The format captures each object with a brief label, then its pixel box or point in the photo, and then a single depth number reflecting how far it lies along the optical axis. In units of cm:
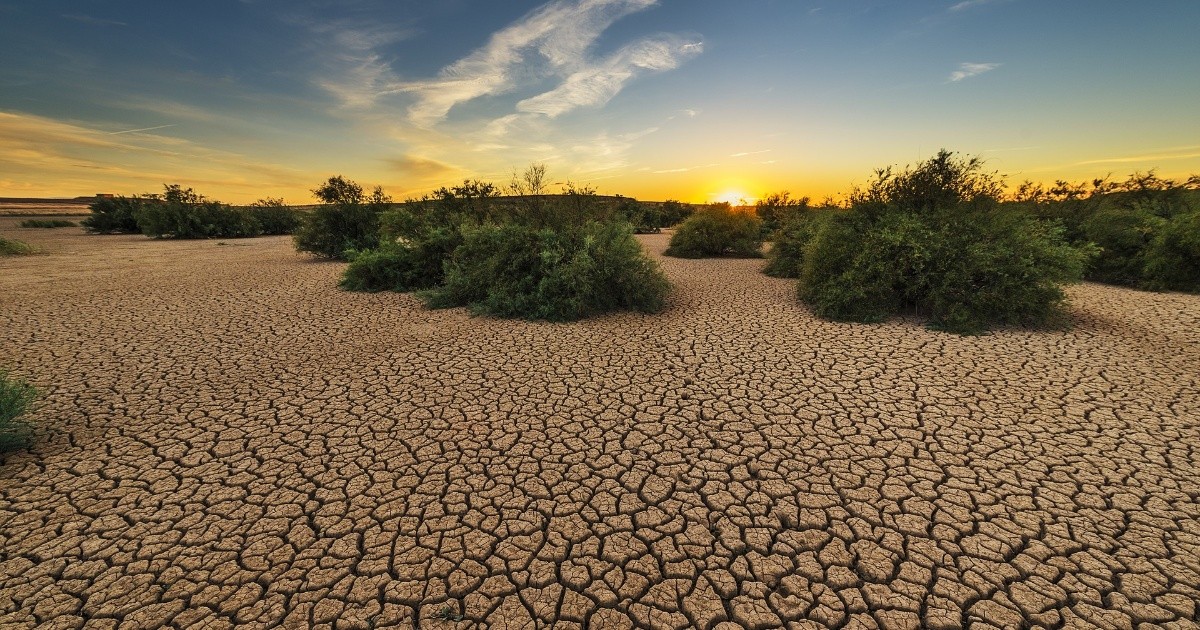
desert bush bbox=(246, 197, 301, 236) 2983
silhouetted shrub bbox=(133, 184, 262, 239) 2458
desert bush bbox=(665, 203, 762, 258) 1802
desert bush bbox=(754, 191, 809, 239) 2165
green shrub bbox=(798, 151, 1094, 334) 772
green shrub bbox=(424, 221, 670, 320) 873
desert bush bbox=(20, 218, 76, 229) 3228
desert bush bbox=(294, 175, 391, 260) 1631
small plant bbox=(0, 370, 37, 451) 390
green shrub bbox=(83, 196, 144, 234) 2781
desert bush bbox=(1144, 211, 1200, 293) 996
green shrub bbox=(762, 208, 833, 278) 1297
